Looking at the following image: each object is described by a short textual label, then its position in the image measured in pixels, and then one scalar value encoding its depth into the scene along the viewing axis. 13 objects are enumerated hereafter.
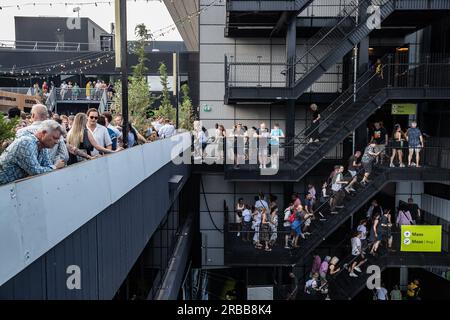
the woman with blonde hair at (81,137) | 6.28
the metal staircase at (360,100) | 15.84
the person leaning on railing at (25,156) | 3.79
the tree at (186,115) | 31.30
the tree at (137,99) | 23.55
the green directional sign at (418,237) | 15.16
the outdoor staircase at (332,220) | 15.52
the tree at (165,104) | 29.69
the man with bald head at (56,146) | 4.90
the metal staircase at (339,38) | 15.37
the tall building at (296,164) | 12.52
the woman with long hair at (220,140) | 17.72
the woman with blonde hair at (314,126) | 17.48
